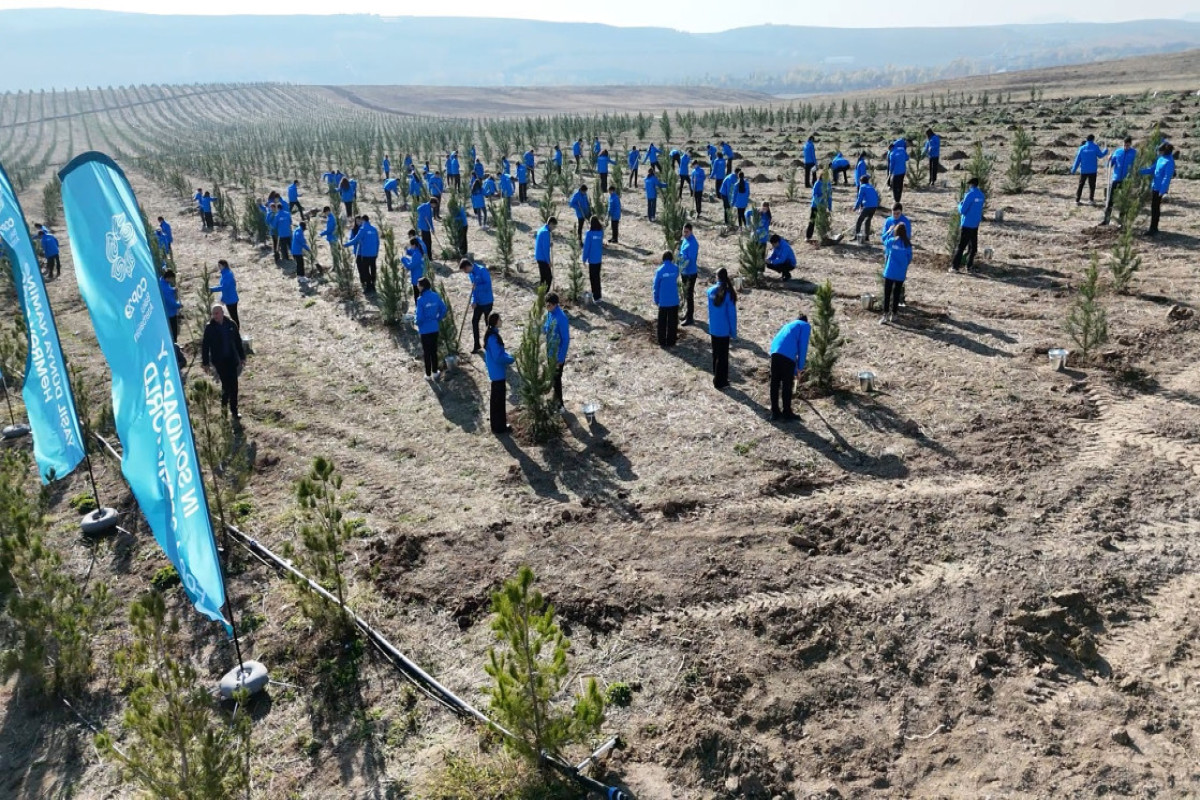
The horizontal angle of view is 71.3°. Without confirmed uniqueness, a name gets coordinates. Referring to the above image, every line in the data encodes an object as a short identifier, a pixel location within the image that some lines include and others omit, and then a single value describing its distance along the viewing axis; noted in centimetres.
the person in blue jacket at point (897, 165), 1719
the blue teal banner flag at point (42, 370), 690
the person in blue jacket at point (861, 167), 1708
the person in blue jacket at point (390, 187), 2359
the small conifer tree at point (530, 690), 436
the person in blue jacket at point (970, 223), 1232
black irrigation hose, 466
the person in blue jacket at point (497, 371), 887
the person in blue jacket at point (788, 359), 840
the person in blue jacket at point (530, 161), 2520
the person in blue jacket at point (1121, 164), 1422
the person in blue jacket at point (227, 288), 1222
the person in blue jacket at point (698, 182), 1878
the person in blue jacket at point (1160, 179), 1296
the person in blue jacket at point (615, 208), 1659
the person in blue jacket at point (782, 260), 1345
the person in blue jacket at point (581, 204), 1656
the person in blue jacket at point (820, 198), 1513
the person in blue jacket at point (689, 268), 1188
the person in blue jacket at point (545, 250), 1276
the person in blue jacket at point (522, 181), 2356
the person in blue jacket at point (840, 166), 2074
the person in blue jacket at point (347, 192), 2209
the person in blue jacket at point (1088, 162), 1565
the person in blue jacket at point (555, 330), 895
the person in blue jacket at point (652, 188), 1900
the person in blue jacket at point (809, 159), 2116
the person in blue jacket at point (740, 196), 1661
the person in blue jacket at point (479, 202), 2047
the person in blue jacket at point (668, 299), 1071
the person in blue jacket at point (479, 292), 1122
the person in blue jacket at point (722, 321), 931
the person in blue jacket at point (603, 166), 2280
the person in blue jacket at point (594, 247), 1278
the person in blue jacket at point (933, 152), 1895
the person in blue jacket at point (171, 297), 1168
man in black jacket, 938
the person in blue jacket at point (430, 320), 1027
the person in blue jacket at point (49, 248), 1800
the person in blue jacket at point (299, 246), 1620
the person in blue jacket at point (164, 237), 1662
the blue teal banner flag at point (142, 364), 453
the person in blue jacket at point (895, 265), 1077
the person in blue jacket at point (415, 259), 1301
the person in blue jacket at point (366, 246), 1470
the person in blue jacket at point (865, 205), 1478
